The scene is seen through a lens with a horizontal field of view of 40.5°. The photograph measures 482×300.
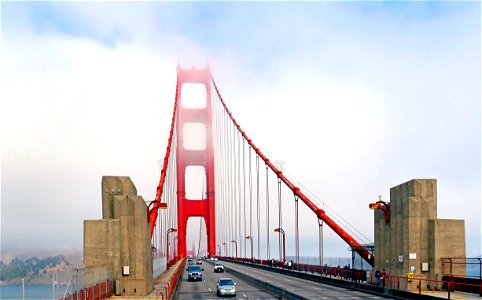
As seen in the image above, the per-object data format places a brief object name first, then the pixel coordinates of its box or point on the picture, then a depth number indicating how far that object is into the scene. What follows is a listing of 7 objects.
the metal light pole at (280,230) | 90.81
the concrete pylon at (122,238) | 37.06
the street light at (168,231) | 102.68
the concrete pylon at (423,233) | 40.50
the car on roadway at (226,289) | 42.50
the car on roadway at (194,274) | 63.93
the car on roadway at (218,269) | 88.12
